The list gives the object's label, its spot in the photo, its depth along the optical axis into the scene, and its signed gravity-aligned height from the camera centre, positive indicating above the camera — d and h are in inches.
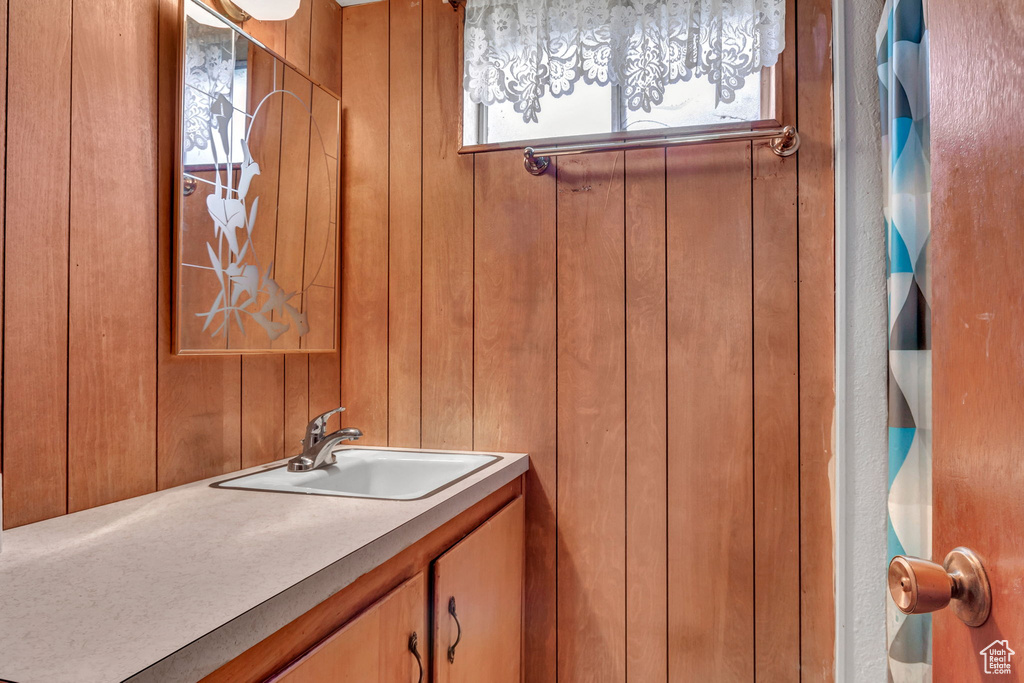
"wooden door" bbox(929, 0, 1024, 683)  16.7 +1.2
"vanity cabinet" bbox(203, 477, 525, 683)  29.9 -17.7
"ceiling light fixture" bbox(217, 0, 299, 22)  54.9 +32.6
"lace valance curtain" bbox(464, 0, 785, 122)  55.0 +29.8
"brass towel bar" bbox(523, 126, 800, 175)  57.7 +21.2
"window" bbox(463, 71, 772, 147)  62.1 +25.8
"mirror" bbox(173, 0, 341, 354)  50.4 +14.5
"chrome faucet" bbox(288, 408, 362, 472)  57.3 -9.8
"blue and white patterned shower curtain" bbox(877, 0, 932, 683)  45.9 +2.9
